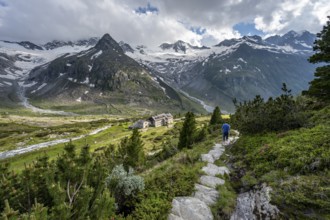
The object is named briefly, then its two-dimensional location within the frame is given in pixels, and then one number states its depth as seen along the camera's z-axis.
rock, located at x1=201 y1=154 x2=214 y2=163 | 18.13
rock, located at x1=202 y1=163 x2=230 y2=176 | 15.05
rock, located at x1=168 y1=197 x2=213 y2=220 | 10.10
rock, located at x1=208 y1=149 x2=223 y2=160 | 19.62
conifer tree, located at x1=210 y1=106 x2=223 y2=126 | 69.50
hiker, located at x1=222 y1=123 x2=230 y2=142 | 26.09
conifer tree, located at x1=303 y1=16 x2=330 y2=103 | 20.85
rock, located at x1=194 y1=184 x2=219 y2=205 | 11.60
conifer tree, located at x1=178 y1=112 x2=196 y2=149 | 44.66
